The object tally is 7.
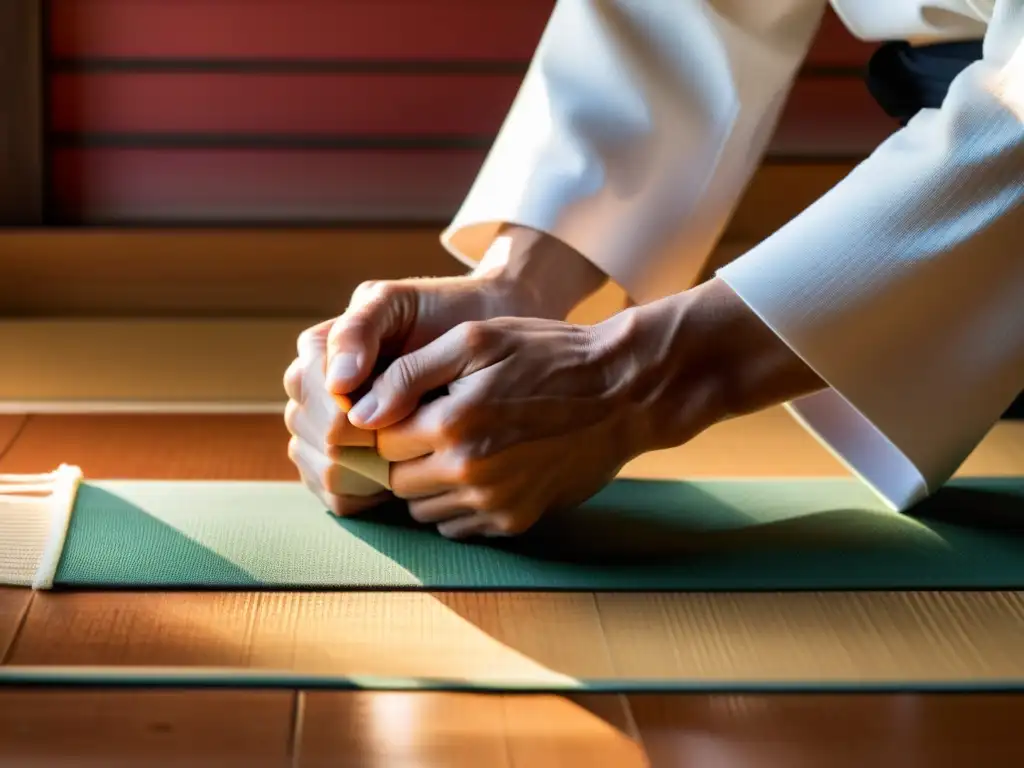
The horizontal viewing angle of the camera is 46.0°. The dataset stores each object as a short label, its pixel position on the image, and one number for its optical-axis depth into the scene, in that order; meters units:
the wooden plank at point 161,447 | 1.08
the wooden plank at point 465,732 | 0.62
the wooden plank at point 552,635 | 0.72
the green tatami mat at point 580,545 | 0.84
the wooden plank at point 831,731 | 0.63
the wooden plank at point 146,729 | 0.61
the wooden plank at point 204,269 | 1.78
